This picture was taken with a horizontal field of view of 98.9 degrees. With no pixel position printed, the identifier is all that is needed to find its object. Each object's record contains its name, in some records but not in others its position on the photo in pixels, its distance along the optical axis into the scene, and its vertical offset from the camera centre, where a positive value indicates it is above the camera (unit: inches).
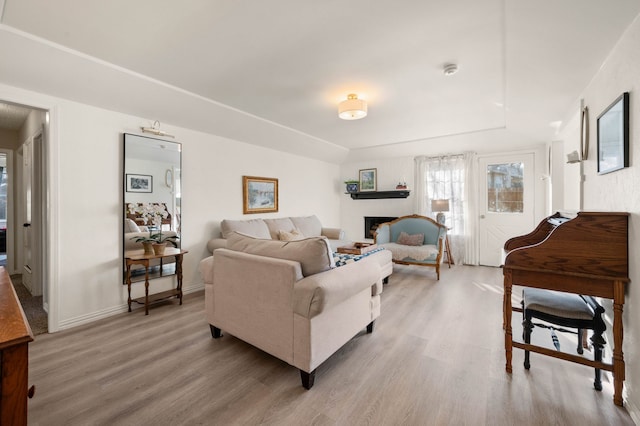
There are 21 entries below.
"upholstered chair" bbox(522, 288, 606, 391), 68.7 -27.0
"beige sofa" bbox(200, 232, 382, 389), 70.2 -24.0
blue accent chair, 172.6 -20.3
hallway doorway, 124.0 +6.5
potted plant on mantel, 261.3 +24.9
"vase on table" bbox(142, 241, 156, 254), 123.4 -15.5
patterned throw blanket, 106.4 -21.1
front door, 196.2 +7.8
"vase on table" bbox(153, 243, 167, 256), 124.0 -15.9
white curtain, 211.9 +14.9
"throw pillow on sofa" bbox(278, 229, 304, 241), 176.2 -15.3
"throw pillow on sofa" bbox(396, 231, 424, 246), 188.7 -19.3
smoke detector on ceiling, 96.1 +50.9
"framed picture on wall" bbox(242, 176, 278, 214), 180.7 +12.4
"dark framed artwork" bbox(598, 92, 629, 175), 65.0 +19.5
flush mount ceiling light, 117.3 +45.0
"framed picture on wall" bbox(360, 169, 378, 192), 257.3 +30.6
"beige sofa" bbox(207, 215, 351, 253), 157.5 -11.3
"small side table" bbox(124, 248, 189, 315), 118.3 -24.5
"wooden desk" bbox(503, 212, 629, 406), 65.2 -14.2
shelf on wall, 237.9 +15.9
